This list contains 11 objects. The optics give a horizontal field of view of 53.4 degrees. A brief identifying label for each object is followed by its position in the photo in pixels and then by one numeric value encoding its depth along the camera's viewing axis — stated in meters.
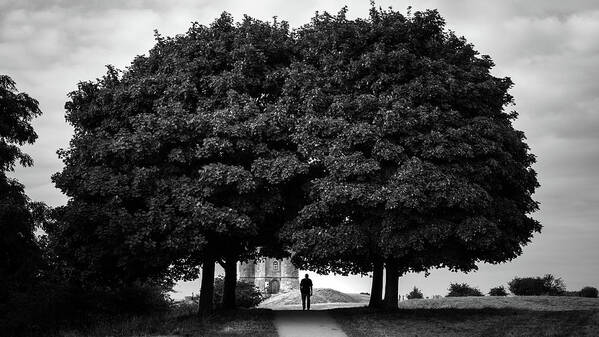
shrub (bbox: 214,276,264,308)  38.44
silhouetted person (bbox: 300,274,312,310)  28.45
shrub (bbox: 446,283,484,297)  45.16
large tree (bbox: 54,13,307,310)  22.59
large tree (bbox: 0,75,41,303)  24.16
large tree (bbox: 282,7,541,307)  21.88
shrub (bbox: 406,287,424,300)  47.69
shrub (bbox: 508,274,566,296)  43.44
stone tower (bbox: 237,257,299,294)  80.88
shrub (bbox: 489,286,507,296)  43.22
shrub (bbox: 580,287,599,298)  42.84
